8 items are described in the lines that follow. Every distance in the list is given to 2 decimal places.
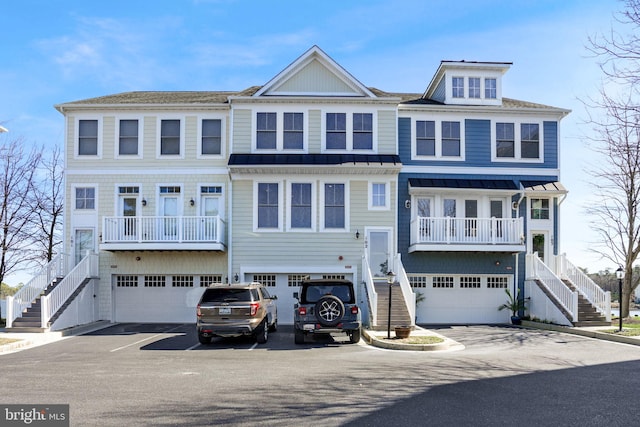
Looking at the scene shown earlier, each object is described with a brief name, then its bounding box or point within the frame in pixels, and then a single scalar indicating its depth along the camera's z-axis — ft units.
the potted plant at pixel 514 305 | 83.15
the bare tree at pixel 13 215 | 95.45
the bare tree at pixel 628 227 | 87.86
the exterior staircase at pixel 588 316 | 71.09
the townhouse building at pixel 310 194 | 81.15
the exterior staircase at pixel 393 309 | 66.74
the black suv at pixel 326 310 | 55.67
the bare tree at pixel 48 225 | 107.96
